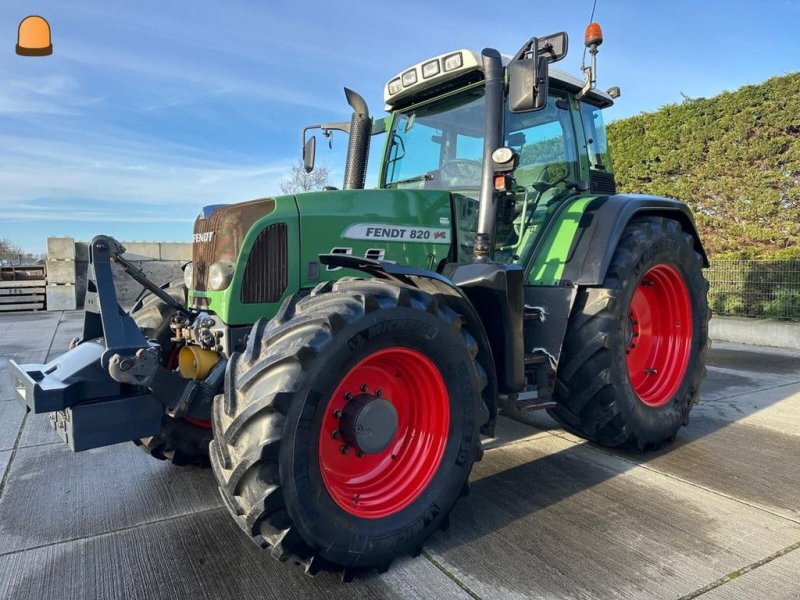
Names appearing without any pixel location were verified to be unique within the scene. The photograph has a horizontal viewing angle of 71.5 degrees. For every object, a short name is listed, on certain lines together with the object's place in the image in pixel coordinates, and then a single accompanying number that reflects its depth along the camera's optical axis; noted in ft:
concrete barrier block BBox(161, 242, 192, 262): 47.70
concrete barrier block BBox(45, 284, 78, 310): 42.68
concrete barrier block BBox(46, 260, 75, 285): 41.98
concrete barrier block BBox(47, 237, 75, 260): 41.63
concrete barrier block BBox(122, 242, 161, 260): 46.52
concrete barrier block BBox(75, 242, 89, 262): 43.09
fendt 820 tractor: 6.86
